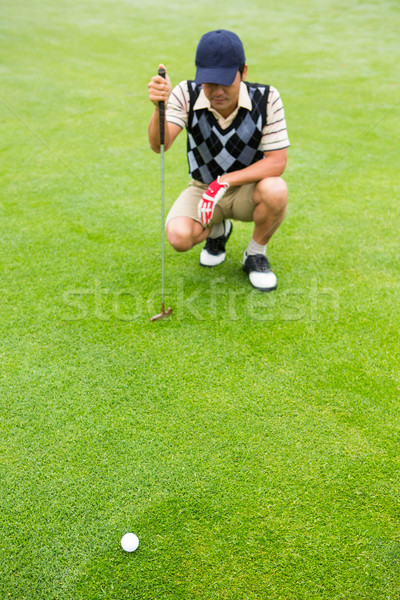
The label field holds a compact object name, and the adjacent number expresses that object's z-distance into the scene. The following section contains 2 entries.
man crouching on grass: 2.49
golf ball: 1.65
